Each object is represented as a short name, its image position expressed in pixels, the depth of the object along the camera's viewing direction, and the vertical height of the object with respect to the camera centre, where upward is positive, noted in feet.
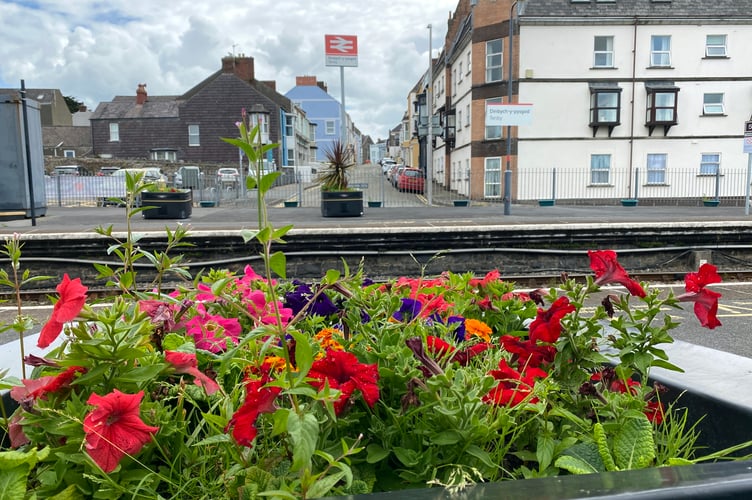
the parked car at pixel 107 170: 141.74 +1.91
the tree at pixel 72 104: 297.94 +36.40
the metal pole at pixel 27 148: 44.43 +2.39
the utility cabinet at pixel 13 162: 51.70 +1.46
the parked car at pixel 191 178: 92.23 -0.13
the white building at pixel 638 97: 95.30 +11.62
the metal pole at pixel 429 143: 82.53 +4.21
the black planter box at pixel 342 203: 59.52 -2.70
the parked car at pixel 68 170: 139.44 +2.08
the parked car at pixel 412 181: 110.73 -1.20
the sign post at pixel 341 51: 94.84 +19.28
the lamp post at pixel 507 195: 61.60 -2.21
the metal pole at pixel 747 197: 58.80 -2.63
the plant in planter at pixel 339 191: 55.52 -1.49
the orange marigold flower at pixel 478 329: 5.33 -1.36
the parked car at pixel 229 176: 110.42 +0.12
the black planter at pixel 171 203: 60.17 -2.47
